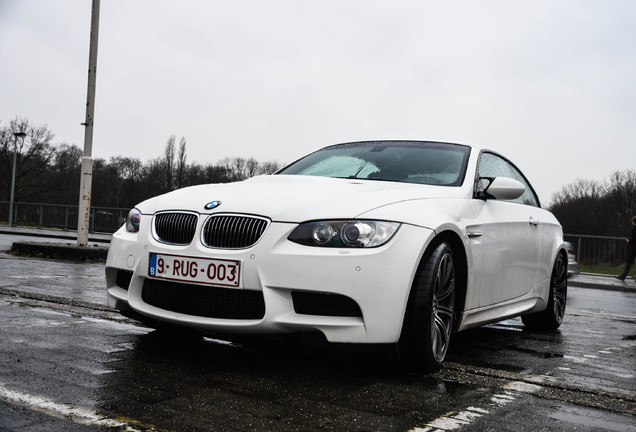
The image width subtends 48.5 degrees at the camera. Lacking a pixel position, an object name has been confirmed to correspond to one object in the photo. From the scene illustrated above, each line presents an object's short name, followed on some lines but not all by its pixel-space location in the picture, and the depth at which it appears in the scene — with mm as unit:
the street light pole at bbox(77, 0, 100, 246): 12344
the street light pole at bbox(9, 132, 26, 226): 34812
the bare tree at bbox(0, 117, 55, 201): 52250
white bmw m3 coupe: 3465
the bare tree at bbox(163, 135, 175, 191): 72625
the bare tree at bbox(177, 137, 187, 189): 72625
